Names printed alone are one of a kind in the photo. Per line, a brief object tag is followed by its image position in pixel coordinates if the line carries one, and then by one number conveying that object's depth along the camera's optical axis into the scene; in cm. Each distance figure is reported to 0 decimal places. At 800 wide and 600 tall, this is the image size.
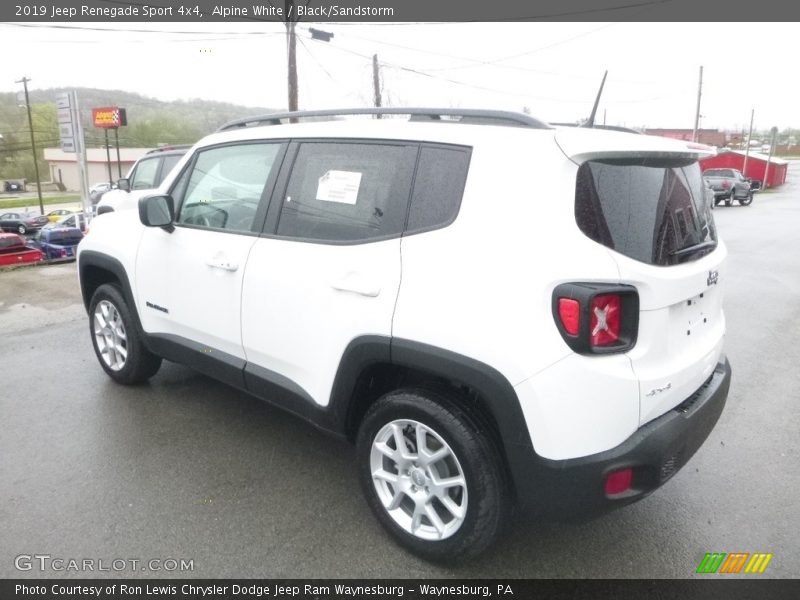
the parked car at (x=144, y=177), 1030
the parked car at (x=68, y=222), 2212
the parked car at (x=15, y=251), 1079
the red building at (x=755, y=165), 4321
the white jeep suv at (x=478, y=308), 214
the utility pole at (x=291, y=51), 1692
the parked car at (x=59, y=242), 1448
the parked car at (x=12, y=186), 7738
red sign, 3338
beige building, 7269
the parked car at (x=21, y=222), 3400
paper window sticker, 279
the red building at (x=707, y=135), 5793
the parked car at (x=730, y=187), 2656
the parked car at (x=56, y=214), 3638
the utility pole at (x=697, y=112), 4259
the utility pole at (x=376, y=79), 2477
